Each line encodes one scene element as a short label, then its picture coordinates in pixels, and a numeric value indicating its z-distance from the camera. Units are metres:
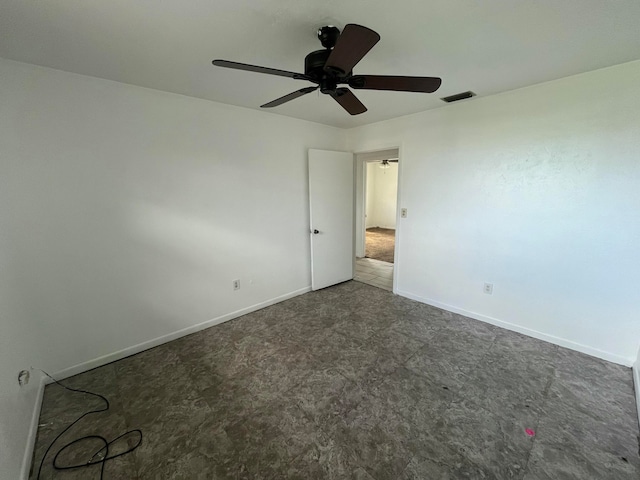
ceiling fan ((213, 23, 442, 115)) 1.20
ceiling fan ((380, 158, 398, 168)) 8.02
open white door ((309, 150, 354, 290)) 3.63
